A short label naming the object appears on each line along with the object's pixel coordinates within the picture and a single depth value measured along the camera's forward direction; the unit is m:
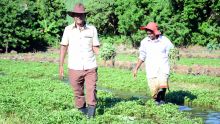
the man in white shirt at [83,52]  10.12
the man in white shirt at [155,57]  11.95
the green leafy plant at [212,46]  42.78
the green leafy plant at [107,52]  30.39
